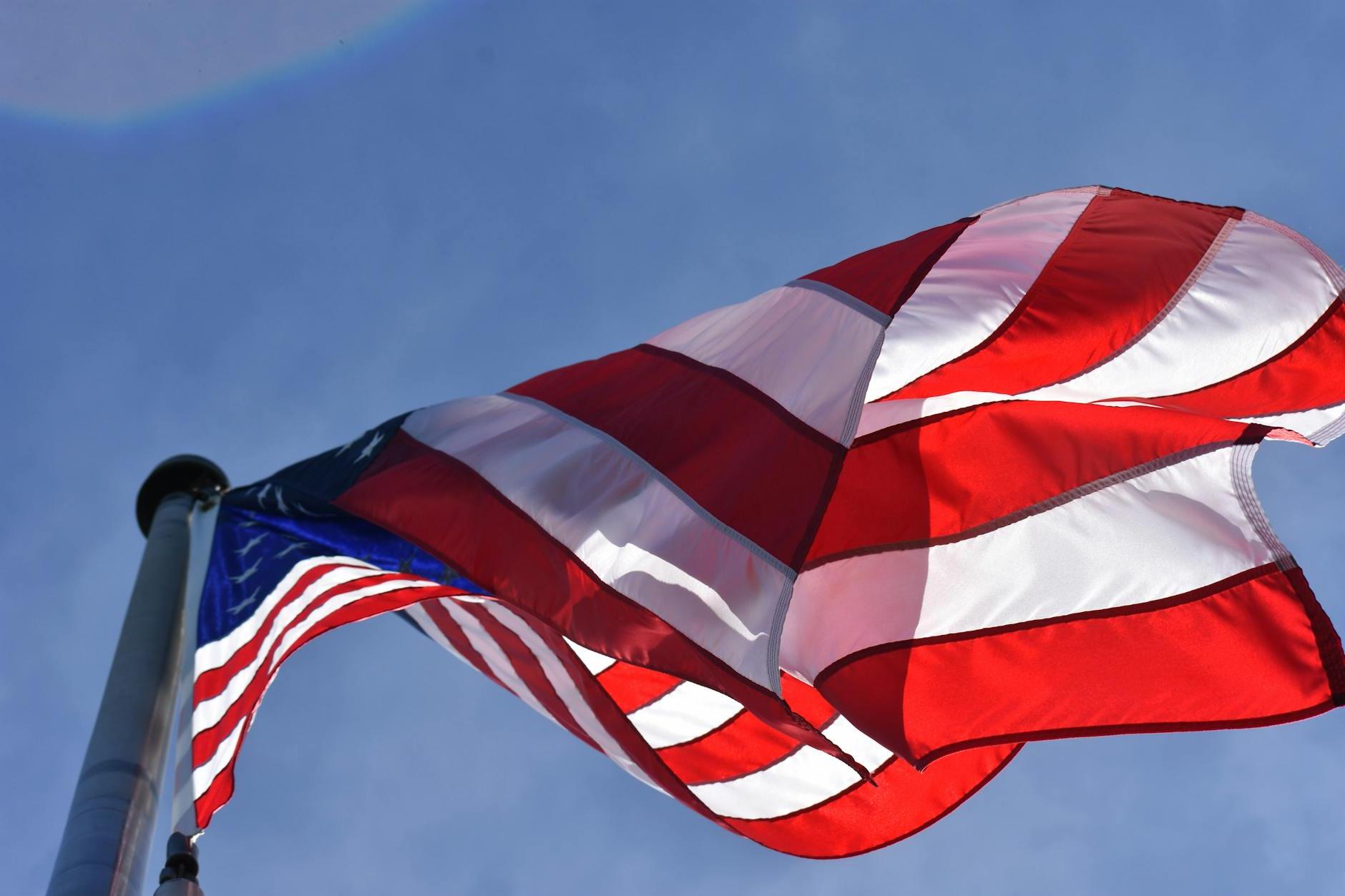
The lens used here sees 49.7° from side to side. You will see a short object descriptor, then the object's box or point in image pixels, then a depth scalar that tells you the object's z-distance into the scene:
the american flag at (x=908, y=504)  7.54
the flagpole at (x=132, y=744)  6.13
